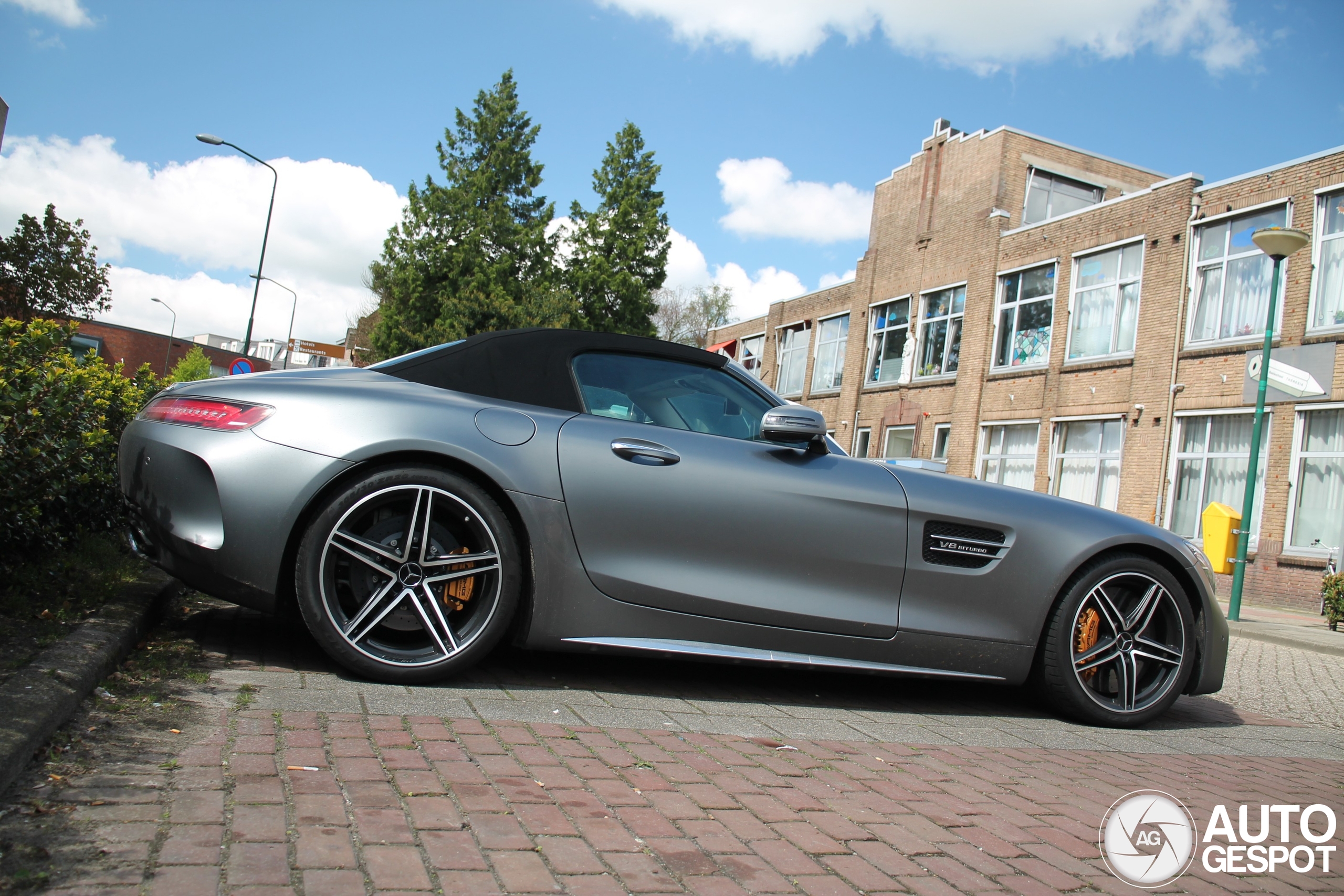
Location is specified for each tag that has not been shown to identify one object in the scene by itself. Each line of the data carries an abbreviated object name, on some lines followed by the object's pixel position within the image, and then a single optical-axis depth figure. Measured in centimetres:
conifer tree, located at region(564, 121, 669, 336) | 3200
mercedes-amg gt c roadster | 328
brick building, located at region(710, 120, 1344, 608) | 1548
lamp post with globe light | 1209
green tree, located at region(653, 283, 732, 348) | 6362
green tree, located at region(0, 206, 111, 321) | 1958
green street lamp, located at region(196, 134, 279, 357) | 2689
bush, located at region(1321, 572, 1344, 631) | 1151
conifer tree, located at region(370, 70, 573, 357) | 3234
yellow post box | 1458
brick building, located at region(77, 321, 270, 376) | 5688
